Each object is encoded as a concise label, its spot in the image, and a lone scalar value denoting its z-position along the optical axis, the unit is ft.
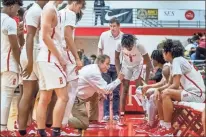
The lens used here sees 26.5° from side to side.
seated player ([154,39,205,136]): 12.89
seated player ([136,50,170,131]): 15.03
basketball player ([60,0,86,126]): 12.26
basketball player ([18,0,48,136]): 11.30
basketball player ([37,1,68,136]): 10.74
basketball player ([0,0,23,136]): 11.76
